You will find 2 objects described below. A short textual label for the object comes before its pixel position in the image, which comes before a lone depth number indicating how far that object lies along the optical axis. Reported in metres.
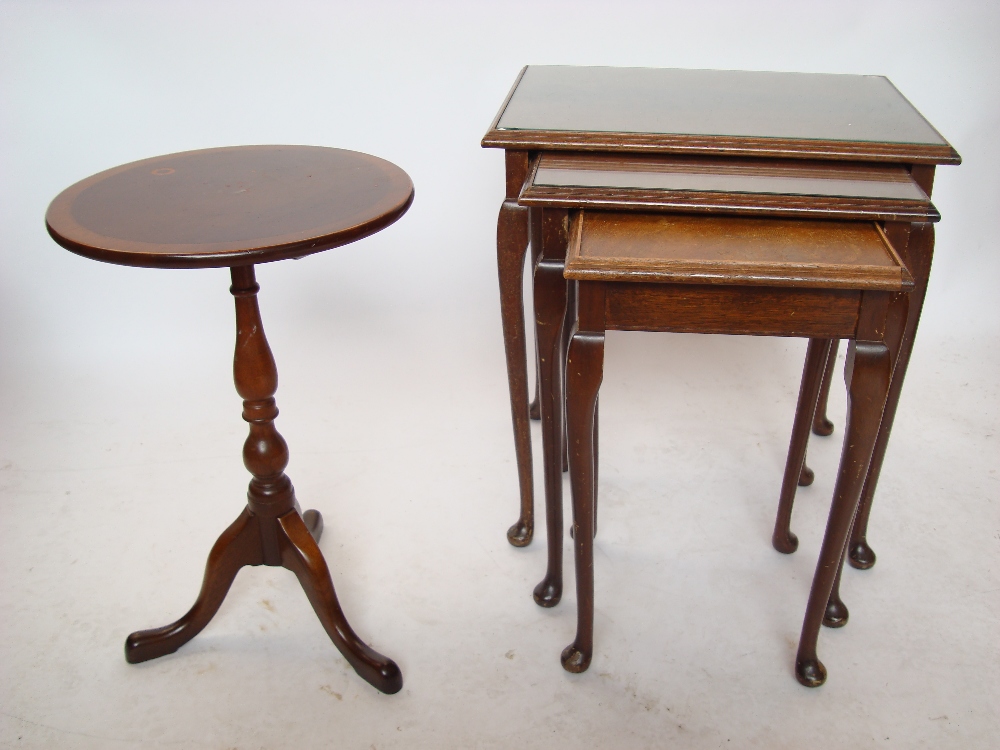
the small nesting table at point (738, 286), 1.44
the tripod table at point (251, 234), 1.48
